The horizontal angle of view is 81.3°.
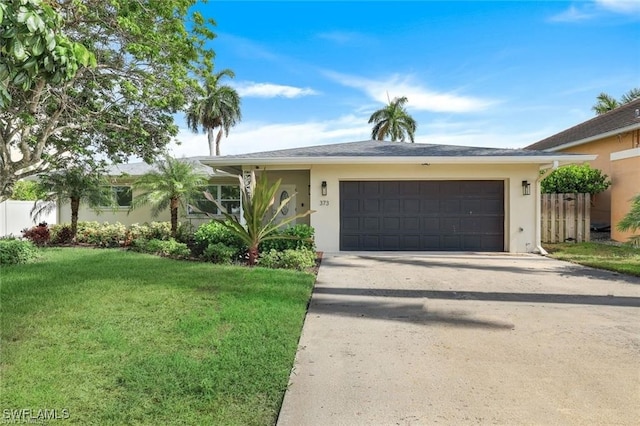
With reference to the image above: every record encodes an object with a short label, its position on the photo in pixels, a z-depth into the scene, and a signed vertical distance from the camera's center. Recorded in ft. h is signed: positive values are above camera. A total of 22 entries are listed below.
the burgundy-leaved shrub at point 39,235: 38.75 -2.82
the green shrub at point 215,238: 30.27 -2.62
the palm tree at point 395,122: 115.14 +26.68
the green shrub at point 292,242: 30.27 -2.83
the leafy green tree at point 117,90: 22.79 +8.98
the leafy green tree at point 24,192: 60.18 +2.63
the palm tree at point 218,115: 106.22 +27.08
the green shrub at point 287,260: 26.53 -3.79
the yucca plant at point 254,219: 27.48 -0.88
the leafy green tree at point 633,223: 24.99 -1.06
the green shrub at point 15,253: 26.78 -3.31
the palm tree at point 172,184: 37.37 +2.46
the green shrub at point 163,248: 30.97 -3.47
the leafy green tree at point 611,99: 85.56 +25.05
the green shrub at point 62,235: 39.63 -2.92
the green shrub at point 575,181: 43.39 +3.05
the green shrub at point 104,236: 38.65 -2.93
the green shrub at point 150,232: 38.22 -2.54
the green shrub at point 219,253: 27.99 -3.48
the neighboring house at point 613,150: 40.68 +7.87
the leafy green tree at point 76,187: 37.09 +2.11
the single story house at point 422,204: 36.40 +0.34
